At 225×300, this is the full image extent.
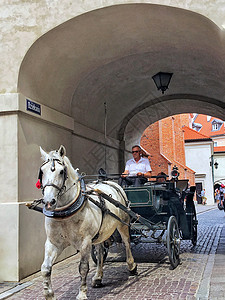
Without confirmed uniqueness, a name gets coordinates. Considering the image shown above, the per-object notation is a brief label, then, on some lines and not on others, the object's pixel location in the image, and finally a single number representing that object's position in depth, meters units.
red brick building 25.52
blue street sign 6.42
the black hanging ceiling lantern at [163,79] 9.33
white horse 3.95
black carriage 6.26
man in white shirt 6.76
